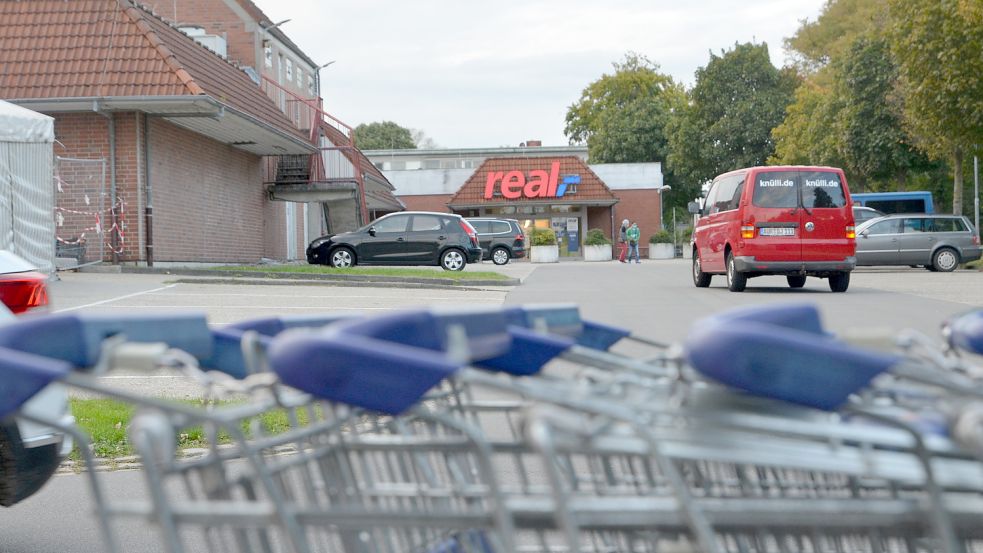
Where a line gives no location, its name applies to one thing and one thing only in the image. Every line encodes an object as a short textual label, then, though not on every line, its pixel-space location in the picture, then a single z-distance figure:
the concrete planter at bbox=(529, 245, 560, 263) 49.38
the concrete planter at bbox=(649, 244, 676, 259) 54.59
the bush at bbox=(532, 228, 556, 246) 49.97
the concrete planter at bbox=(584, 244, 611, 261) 51.31
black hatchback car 29.78
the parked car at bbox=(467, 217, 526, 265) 41.28
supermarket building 59.22
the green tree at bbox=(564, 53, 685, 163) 78.56
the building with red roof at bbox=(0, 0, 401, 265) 22.42
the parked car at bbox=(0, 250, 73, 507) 4.32
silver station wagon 30.19
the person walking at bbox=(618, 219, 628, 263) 44.22
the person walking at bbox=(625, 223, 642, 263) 42.97
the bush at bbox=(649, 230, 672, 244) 55.25
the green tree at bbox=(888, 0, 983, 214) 29.06
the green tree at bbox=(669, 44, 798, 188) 67.88
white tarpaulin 17.19
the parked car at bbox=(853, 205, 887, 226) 36.53
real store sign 59.00
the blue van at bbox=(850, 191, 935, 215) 44.53
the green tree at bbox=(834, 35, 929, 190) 45.44
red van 18.83
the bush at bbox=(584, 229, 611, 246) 51.53
